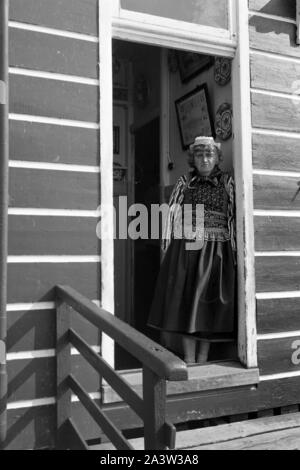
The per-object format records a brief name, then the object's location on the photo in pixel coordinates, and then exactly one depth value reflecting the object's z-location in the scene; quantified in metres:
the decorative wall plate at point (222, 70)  3.40
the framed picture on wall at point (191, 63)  3.76
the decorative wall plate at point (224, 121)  3.35
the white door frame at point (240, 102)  2.88
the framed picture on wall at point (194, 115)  3.68
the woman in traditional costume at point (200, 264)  3.13
